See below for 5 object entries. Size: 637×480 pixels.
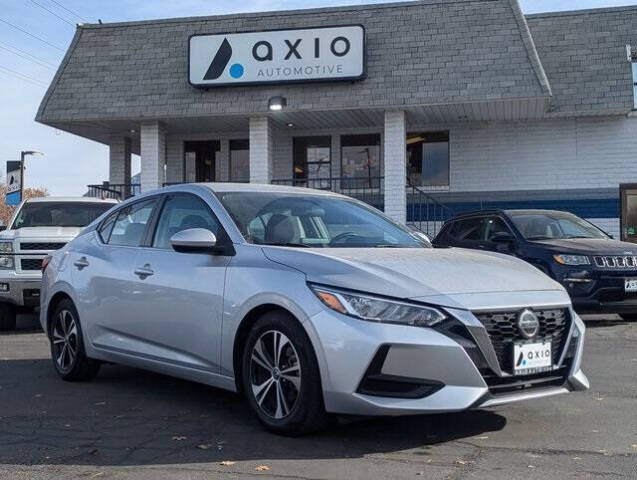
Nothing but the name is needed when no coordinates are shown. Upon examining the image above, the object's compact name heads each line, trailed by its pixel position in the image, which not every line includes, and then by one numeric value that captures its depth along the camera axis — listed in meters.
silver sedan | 4.23
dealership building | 16.84
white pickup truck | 10.42
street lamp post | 19.67
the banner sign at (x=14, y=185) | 19.00
